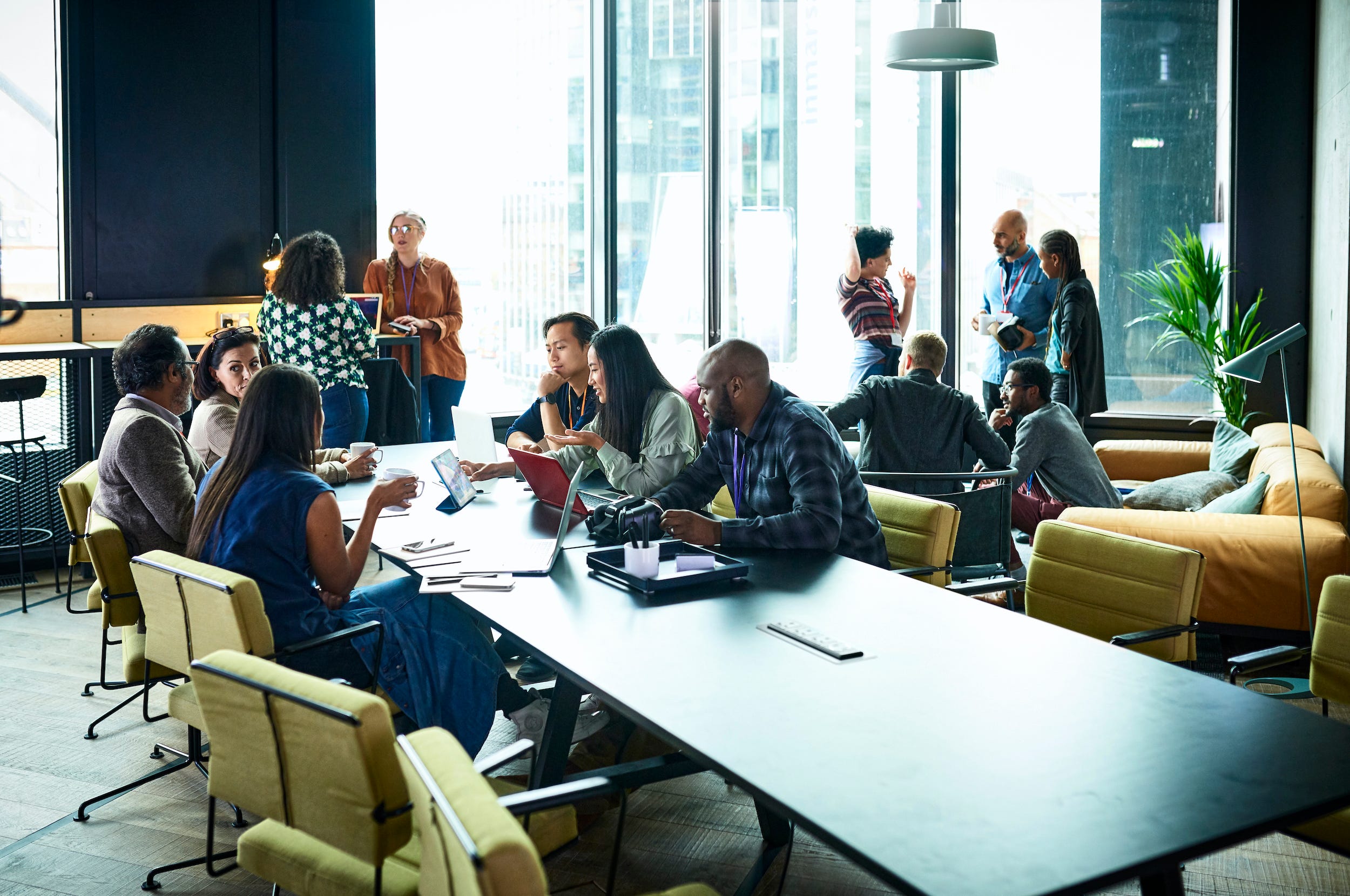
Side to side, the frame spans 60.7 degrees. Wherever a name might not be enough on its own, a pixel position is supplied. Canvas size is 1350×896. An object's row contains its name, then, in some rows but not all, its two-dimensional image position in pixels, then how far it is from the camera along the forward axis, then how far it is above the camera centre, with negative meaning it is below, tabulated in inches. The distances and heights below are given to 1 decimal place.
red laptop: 147.8 -18.0
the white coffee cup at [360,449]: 177.5 -16.0
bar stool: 212.7 -22.6
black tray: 107.0 -21.8
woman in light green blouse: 154.6 -10.6
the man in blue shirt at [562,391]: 177.2 -7.5
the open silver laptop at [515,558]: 115.3 -22.2
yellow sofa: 166.6 -29.1
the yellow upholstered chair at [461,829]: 52.9 -23.1
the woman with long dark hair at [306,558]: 114.4 -21.4
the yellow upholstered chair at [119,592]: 128.5 -28.2
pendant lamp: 251.1 +64.9
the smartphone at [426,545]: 126.3 -22.1
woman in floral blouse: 221.1 +3.3
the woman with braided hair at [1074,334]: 259.3 +2.0
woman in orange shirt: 281.1 +10.2
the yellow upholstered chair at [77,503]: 149.9 -20.5
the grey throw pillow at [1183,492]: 209.5 -27.3
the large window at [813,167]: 326.3 +51.0
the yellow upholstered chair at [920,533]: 137.6 -22.9
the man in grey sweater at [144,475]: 140.2 -15.8
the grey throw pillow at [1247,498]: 184.5 -25.2
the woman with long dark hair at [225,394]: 166.1 -7.2
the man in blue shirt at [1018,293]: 274.8 +12.0
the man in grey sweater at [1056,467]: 196.9 -21.1
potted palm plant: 270.2 +5.8
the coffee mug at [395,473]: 154.6 -17.3
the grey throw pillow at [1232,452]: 221.1 -21.2
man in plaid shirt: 122.0 -15.1
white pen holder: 108.6 -20.4
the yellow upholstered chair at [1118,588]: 114.0 -25.2
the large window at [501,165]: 316.2 +50.6
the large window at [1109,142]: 293.1 +53.2
